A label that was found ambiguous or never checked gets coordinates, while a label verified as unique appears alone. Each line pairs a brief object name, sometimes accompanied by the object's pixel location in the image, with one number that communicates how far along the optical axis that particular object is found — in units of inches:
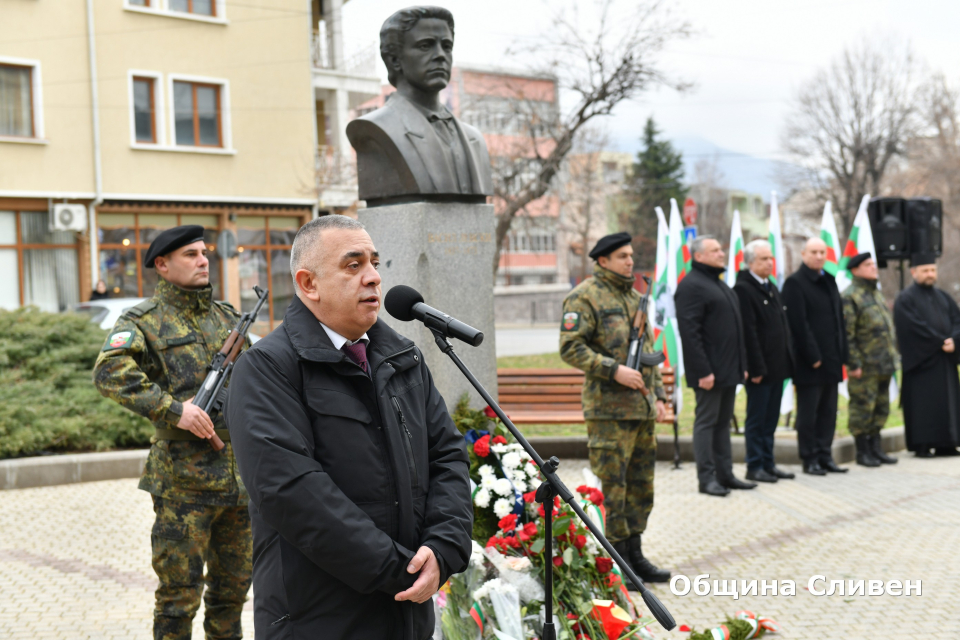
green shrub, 373.7
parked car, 575.7
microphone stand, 109.8
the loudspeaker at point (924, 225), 462.6
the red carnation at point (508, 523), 183.9
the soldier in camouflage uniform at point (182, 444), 162.4
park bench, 411.5
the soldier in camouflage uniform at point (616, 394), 237.3
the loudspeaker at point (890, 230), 468.8
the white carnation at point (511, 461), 197.2
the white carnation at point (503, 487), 191.5
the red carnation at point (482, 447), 198.4
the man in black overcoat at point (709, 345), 321.7
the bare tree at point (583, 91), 715.4
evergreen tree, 2139.5
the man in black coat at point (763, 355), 353.1
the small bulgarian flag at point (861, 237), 474.6
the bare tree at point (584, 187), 1598.2
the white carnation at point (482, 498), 190.5
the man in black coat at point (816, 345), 368.2
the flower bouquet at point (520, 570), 170.7
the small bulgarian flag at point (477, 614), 168.1
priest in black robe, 407.8
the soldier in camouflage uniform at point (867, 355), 390.3
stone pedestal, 214.5
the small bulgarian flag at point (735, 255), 475.5
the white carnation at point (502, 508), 188.9
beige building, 879.1
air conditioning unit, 872.9
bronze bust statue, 216.8
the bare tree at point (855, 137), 1441.9
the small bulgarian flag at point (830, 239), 483.8
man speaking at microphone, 97.7
